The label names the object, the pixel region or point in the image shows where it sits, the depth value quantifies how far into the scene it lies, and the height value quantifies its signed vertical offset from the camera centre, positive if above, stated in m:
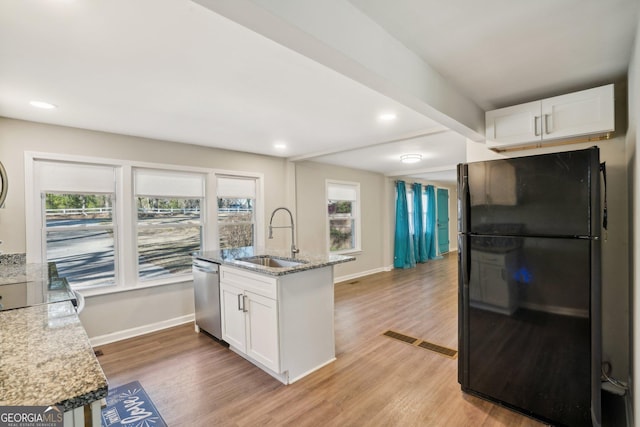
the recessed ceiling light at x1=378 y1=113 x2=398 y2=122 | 2.85 +0.90
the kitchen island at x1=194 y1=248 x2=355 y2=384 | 2.43 -0.88
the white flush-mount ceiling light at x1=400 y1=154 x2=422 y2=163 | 4.84 +0.85
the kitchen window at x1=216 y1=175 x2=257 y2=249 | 4.34 +0.02
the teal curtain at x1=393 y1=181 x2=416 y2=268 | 7.02 -0.50
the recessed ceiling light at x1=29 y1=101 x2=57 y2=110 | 2.46 +0.92
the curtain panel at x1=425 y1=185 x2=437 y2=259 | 8.29 -0.43
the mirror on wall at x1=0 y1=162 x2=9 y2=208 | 1.97 +0.21
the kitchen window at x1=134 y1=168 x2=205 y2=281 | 3.67 -0.09
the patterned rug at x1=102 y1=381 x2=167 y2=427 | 2.03 -1.39
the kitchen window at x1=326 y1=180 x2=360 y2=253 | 6.02 -0.11
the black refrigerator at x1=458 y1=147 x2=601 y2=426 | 1.75 -0.48
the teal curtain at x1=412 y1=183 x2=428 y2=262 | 7.62 -0.46
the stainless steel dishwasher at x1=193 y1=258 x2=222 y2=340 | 3.15 -0.91
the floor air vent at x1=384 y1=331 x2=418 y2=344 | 3.22 -1.39
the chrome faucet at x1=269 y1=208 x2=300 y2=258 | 3.16 -0.42
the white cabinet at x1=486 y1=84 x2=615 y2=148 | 1.95 +0.63
